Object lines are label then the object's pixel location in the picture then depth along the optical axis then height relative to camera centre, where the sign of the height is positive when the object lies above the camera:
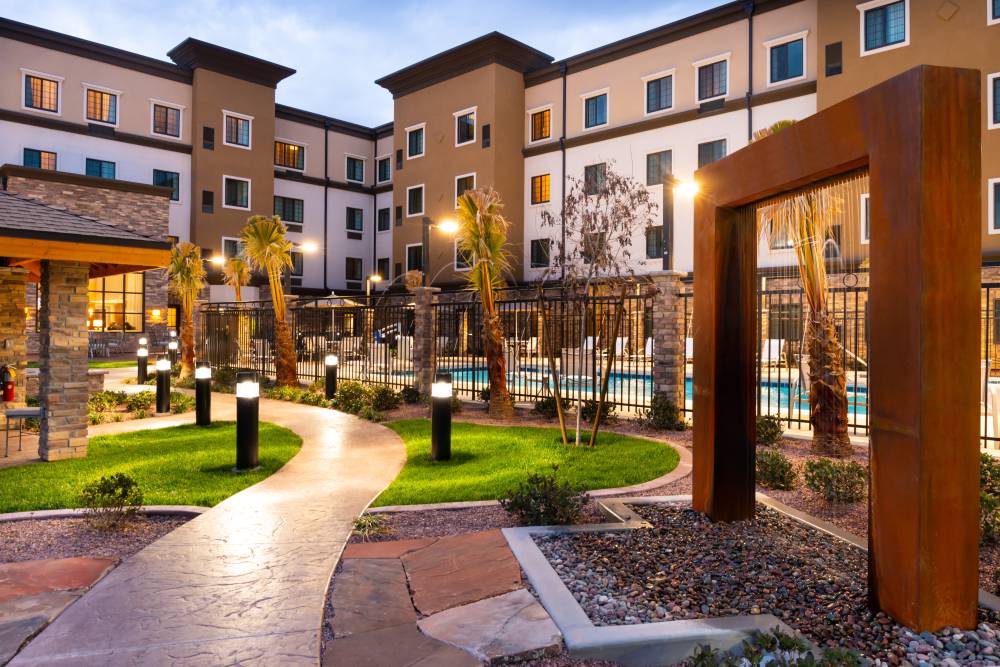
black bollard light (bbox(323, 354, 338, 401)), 15.04 -0.85
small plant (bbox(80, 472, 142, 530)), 5.48 -1.40
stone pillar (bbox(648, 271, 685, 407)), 10.87 +0.02
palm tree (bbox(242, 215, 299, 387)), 16.39 +1.51
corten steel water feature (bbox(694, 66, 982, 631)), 3.30 +0.00
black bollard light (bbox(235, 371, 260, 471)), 7.63 -1.02
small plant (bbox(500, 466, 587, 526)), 5.21 -1.33
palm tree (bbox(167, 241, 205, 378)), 19.27 +1.39
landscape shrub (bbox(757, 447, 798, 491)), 6.69 -1.37
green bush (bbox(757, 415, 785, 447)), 9.11 -1.30
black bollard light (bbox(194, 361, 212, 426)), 11.05 -1.09
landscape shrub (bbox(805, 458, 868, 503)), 6.11 -1.33
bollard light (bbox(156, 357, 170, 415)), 12.53 -1.04
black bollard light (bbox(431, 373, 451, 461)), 8.00 -0.99
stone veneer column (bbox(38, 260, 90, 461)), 8.16 -0.30
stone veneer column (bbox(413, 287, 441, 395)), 14.31 -0.09
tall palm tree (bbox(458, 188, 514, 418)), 11.68 +1.32
